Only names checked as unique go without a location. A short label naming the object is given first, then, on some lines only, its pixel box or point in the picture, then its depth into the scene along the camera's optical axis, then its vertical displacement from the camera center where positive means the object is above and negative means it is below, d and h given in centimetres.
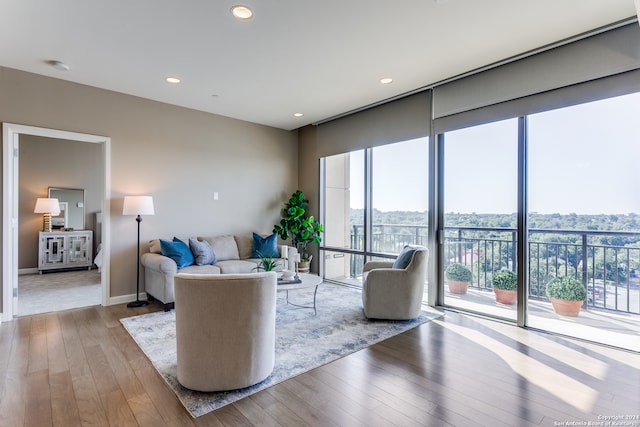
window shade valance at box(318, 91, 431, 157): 424 +136
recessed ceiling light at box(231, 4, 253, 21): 244 +159
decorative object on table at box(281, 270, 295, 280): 359 -66
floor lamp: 400 +11
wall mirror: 657 +14
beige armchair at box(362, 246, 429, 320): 348 -80
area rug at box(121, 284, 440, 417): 211 -115
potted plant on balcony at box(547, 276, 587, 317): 332 -81
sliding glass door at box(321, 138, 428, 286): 454 +19
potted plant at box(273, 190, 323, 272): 559 -18
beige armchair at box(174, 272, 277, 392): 199 -71
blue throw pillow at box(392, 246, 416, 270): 360 -47
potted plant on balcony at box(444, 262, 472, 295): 409 -77
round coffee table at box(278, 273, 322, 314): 337 -73
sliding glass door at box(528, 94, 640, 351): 295 +1
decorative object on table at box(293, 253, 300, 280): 522 -74
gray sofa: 385 -66
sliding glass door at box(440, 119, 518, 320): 361 +4
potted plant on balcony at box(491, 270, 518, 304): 364 -79
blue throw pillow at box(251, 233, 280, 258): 507 -49
